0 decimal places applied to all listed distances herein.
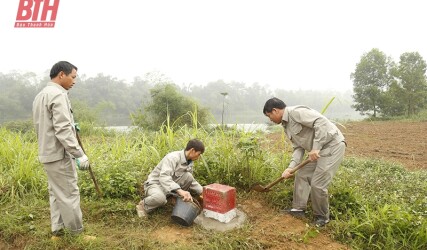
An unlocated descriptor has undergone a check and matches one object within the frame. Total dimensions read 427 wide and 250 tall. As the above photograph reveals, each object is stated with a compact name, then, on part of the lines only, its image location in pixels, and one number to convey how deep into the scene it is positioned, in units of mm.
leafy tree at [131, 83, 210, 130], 16859
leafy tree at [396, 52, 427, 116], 24312
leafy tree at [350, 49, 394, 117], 25678
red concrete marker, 3443
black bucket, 3355
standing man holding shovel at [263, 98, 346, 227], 3356
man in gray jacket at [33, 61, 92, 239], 2758
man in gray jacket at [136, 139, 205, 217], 3402
